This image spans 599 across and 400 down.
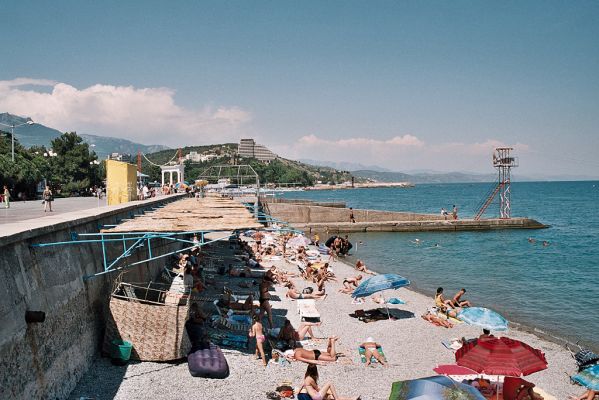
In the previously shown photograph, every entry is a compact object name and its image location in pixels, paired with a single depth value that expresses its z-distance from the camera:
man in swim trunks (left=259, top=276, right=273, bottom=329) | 13.31
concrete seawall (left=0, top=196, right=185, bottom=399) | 6.81
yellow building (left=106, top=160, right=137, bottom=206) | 19.36
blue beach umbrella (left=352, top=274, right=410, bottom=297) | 15.40
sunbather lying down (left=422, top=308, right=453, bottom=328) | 14.70
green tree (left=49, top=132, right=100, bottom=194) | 53.19
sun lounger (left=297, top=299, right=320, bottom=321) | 14.95
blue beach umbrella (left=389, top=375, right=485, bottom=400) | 6.34
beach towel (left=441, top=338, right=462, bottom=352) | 12.68
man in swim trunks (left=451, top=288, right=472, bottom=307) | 16.67
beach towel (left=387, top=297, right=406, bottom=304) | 16.99
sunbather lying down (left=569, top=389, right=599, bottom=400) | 9.48
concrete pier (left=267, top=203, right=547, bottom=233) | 46.88
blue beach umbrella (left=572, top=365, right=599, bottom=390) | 9.63
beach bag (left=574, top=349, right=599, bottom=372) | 11.04
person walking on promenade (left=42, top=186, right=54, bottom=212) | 18.98
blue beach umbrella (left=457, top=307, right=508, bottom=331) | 11.74
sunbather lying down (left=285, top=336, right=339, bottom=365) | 10.97
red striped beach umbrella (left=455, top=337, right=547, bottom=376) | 8.41
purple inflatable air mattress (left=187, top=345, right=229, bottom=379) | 9.91
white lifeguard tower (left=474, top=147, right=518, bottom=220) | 49.34
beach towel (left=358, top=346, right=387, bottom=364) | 11.56
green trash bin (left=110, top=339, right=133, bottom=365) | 9.91
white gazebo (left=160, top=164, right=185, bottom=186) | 42.09
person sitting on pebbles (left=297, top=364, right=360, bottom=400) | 8.73
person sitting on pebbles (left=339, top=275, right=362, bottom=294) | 19.38
